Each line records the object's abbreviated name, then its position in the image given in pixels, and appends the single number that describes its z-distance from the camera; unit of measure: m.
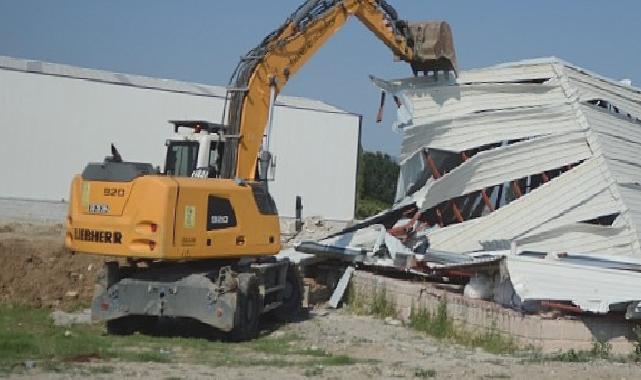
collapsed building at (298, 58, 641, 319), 19.36
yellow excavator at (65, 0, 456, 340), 13.57
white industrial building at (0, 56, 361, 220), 35.03
